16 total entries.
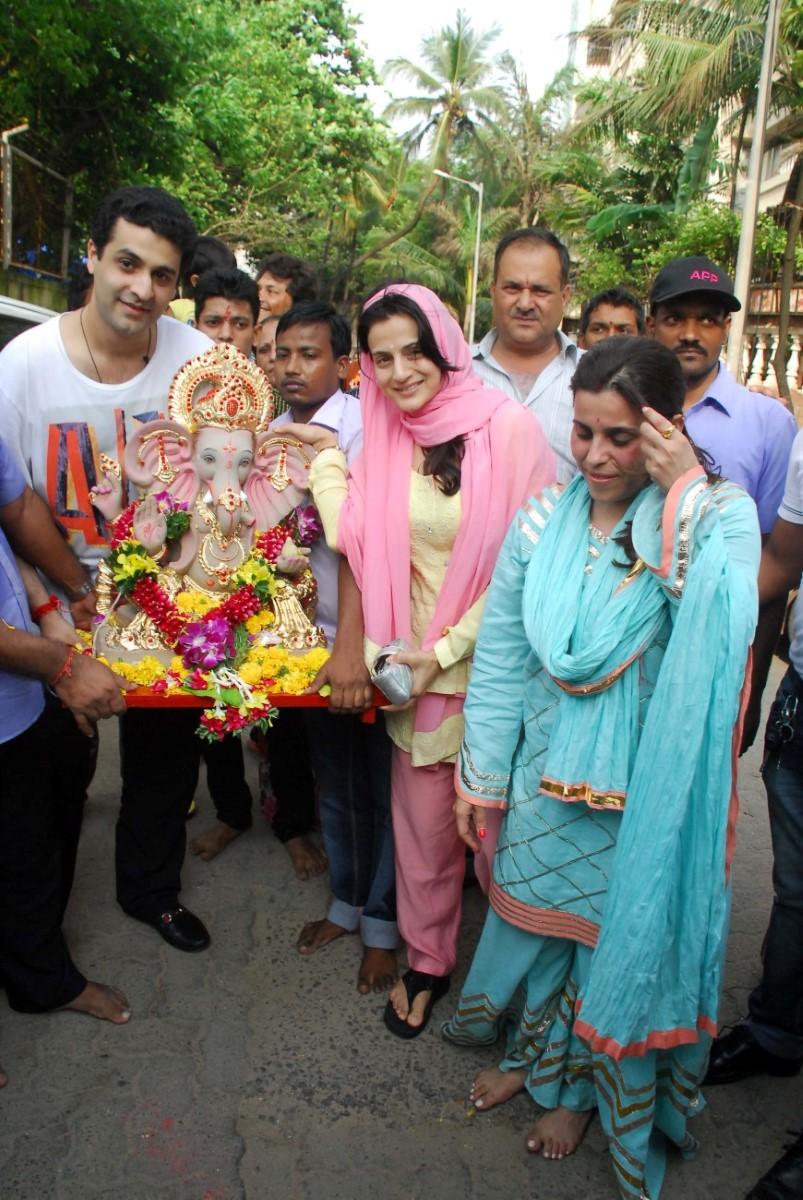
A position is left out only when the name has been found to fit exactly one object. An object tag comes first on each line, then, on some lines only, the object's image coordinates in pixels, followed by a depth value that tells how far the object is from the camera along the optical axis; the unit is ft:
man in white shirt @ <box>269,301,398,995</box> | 9.67
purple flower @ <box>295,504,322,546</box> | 9.18
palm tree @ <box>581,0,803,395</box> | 45.60
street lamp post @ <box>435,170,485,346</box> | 92.92
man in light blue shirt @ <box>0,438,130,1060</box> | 7.77
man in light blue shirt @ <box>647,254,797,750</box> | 9.67
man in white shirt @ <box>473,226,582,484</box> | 10.54
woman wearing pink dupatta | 8.05
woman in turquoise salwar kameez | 6.24
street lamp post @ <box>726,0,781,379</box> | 36.06
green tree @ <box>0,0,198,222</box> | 27.86
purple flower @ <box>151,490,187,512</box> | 8.69
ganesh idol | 8.67
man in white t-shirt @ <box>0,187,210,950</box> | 8.64
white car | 15.51
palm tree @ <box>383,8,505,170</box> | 103.65
